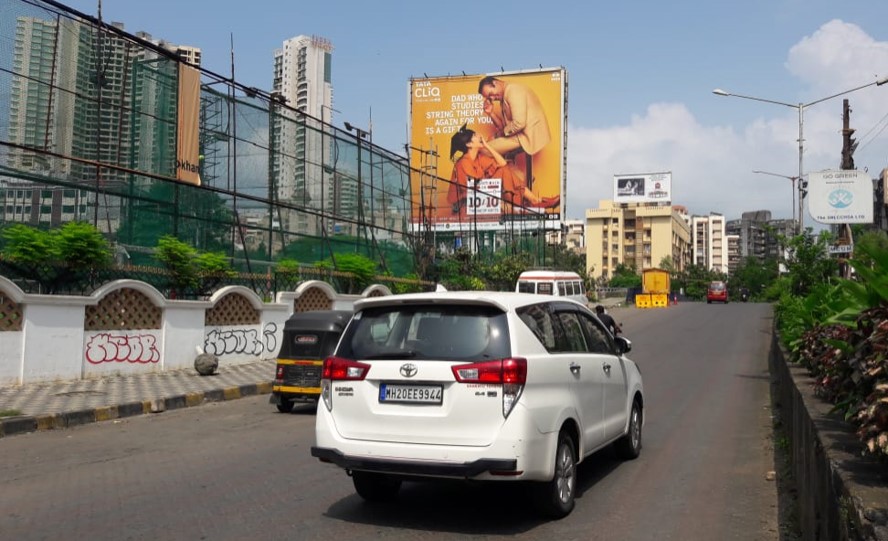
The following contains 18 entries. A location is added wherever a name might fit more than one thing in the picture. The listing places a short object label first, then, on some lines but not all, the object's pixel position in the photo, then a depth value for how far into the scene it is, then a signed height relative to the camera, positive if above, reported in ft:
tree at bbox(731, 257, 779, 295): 342.03 +11.44
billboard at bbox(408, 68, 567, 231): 164.45 +32.32
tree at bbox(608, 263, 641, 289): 357.20 +11.13
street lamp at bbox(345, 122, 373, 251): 92.79 +13.05
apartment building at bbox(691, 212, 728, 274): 644.27 +50.65
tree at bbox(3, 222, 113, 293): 45.44 +2.24
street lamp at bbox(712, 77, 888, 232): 87.13 +18.59
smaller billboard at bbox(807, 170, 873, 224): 56.08 +7.42
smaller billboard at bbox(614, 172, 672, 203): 314.35 +44.70
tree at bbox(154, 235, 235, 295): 57.06 +2.07
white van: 109.70 +2.32
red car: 208.95 +2.76
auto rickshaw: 40.16 -2.94
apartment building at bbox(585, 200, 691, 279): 443.32 +36.95
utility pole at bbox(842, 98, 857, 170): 72.59 +14.53
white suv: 17.83 -2.25
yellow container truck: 195.21 +3.39
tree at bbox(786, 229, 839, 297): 65.31 +3.59
